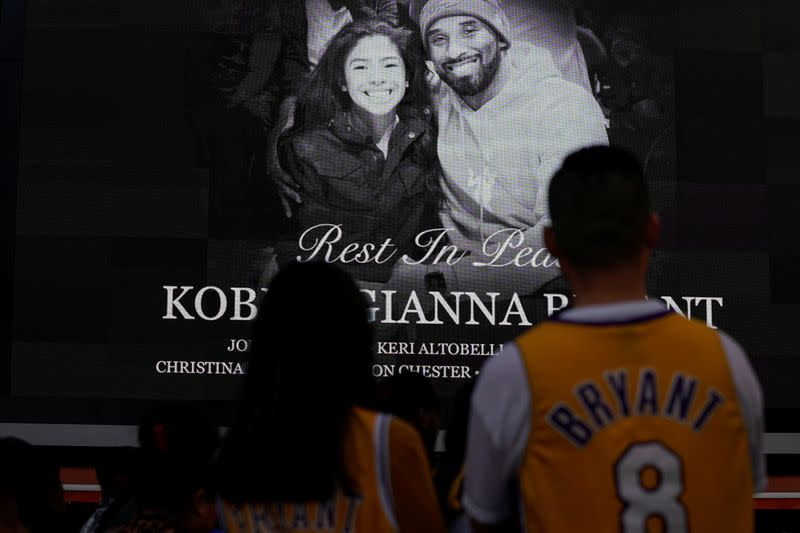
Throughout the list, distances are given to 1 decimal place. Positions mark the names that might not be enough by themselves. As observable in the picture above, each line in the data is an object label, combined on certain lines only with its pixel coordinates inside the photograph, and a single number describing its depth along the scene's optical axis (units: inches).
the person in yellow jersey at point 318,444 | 216.6
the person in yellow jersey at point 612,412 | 210.1
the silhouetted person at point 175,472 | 252.0
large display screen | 562.8
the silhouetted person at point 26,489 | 243.1
